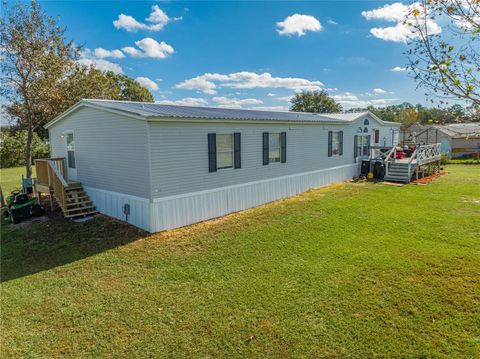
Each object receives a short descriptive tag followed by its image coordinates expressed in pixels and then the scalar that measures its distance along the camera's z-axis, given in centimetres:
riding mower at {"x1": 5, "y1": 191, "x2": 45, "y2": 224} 901
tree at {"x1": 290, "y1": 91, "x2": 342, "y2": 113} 4984
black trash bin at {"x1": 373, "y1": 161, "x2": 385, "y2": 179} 1578
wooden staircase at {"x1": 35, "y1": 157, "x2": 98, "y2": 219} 900
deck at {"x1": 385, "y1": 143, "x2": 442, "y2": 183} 1490
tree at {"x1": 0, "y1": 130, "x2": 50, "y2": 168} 2541
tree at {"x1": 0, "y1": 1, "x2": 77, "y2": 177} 1177
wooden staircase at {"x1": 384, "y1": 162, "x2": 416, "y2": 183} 1477
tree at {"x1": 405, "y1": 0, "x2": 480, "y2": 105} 314
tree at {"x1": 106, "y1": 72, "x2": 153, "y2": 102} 3547
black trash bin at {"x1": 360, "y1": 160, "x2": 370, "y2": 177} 1639
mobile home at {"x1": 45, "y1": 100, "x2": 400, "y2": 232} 773
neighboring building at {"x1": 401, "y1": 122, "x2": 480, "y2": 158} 3012
